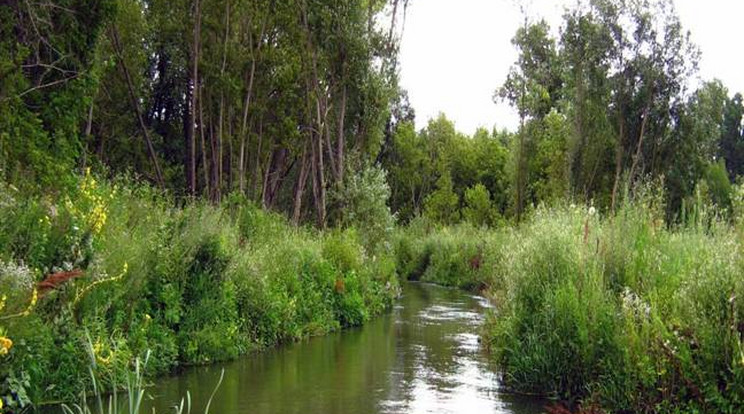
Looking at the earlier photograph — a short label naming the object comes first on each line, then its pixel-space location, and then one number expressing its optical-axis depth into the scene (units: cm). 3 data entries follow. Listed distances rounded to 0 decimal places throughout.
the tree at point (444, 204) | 5888
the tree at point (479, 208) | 5425
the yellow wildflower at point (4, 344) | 529
